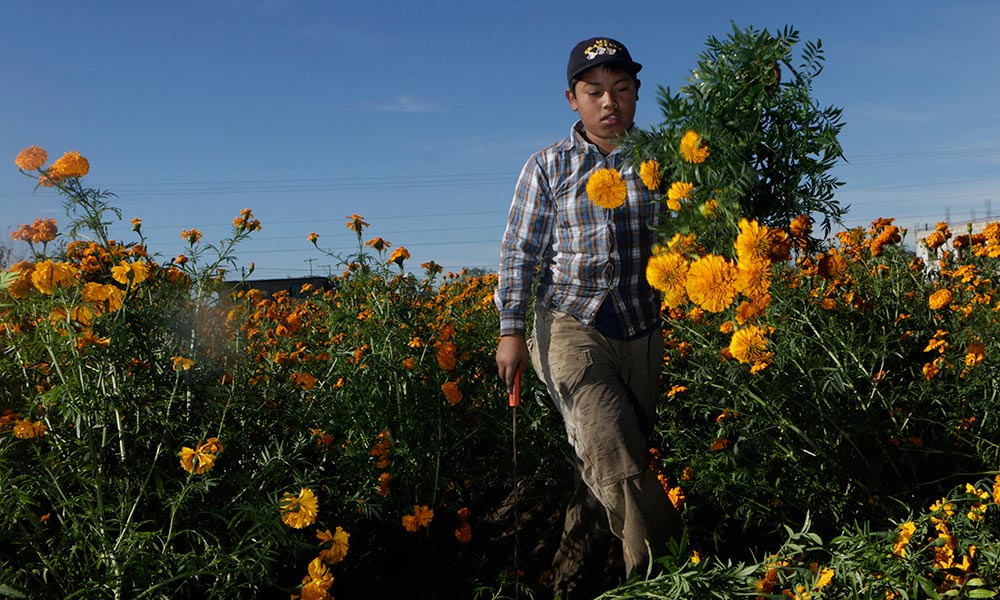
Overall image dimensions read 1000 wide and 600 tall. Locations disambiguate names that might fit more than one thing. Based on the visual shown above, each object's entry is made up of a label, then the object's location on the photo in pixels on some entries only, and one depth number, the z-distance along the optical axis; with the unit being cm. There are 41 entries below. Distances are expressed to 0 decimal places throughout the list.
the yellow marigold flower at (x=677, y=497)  291
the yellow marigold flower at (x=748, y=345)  227
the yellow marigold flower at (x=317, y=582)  227
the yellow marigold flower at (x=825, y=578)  173
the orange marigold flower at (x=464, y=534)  298
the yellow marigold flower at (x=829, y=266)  251
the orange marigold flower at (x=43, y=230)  290
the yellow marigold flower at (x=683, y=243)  225
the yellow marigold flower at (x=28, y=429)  230
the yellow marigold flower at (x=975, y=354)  294
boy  248
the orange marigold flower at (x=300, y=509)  226
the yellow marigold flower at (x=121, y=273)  238
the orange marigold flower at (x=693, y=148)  221
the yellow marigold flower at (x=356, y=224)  385
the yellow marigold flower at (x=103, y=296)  230
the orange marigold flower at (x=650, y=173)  243
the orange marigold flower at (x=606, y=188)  254
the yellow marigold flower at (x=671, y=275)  222
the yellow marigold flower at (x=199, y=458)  222
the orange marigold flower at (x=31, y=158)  270
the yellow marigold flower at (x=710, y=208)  219
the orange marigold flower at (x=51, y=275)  225
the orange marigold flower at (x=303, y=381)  294
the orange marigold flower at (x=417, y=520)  288
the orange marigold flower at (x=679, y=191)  226
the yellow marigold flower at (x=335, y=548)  240
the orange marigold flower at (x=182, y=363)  231
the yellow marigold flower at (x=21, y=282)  236
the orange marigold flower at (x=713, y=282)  208
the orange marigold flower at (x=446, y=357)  298
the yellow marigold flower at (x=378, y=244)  370
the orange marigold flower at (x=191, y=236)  325
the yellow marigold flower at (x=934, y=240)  427
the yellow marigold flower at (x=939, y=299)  348
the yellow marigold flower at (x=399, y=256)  356
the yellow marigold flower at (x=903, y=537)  183
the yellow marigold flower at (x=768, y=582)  183
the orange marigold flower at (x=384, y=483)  285
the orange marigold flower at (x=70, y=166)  274
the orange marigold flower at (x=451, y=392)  296
